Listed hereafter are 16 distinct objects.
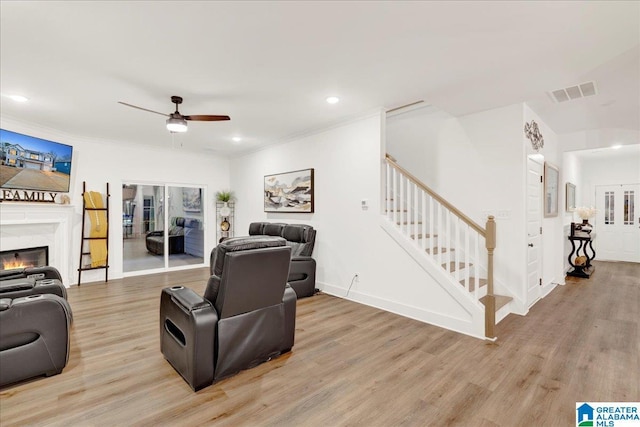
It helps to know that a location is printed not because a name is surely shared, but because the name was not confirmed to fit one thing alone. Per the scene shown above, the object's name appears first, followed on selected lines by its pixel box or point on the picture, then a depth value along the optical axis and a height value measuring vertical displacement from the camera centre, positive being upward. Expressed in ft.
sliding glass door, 20.71 -1.24
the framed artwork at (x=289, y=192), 17.49 +1.18
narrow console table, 19.68 -3.75
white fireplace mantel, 14.80 -1.02
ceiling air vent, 11.24 +4.71
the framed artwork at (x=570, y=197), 19.30 +0.88
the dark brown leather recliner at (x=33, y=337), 7.28 -3.26
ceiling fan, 11.60 +3.57
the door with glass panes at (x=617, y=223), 24.67 -1.07
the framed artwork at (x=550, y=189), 15.34 +1.14
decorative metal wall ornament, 13.07 +3.50
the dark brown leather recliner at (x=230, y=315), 7.29 -2.77
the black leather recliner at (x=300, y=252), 15.07 -2.30
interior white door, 13.17 -0.91
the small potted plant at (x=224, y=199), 23.89 +0.89
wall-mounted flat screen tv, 14.32 +2.43
